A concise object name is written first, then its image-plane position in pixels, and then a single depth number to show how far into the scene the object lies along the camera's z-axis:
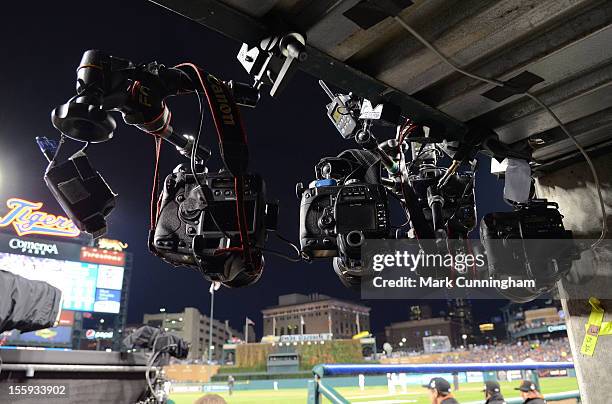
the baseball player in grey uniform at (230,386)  32.04
